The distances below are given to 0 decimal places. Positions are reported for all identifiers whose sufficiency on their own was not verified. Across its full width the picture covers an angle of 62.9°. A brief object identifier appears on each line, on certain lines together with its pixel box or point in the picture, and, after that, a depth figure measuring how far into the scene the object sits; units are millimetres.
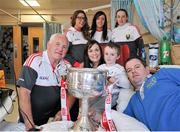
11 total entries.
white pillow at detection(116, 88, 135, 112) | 1028
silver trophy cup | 599
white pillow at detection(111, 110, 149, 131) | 649
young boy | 1193
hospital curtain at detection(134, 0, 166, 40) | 1412
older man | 989
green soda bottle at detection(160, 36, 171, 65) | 1333
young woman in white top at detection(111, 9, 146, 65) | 1613
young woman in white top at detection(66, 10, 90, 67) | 1519
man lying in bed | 785
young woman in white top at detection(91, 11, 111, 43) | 1611
